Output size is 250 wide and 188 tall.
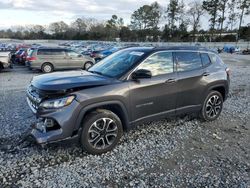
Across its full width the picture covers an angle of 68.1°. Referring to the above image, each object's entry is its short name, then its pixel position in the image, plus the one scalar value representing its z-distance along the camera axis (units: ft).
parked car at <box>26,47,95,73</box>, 38.07
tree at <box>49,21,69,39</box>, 256.52
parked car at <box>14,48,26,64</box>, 48.84
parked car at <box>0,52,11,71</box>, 36.20
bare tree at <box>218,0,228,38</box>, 171.09
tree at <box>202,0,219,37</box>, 173.01
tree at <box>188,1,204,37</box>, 181.45
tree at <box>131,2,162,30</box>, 206.93
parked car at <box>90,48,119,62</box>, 58.49
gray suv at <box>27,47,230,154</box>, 9.48
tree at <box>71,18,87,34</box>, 264.70
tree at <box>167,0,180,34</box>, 185.38
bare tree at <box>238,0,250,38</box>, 163.09
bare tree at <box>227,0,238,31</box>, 169.80
